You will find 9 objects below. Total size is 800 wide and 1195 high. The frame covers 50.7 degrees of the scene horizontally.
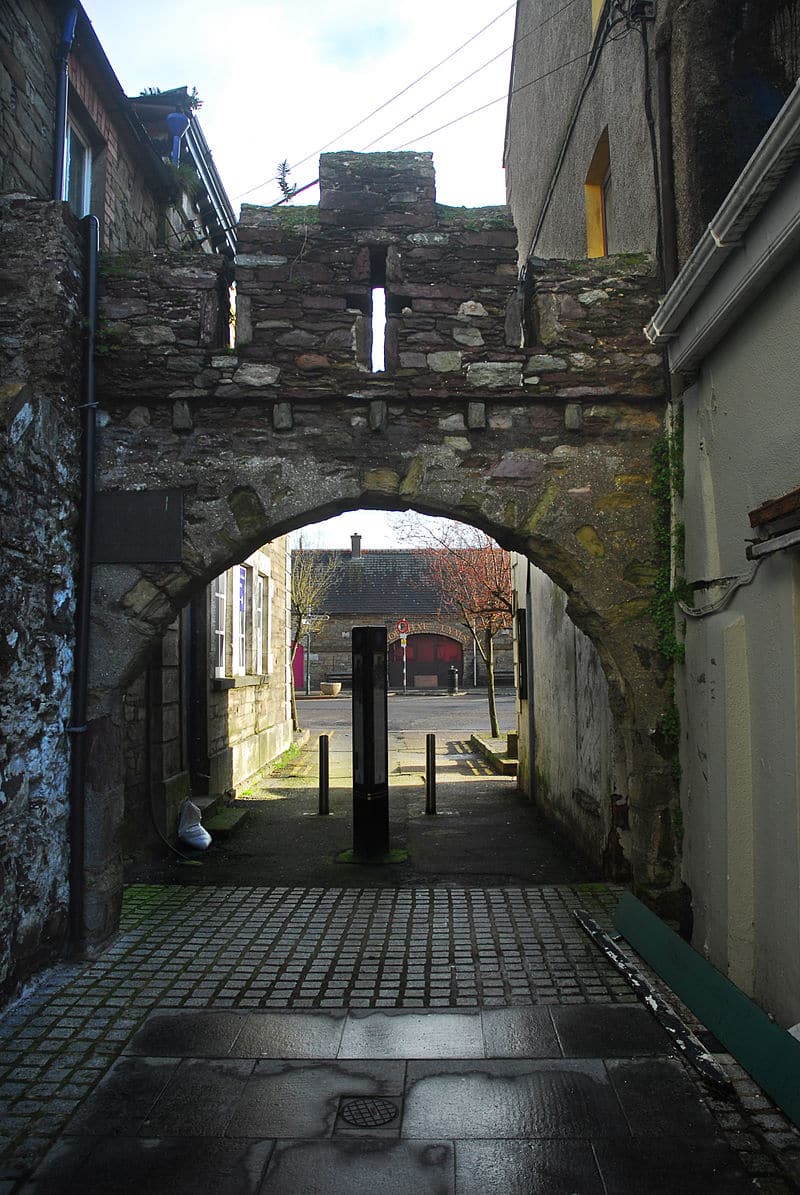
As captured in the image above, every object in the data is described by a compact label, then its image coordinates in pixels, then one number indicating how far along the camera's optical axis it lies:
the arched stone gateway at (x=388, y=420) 4.89
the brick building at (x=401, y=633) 35.81
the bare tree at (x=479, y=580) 15.98
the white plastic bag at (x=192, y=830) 6.99
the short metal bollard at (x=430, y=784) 8.73
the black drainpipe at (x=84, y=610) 4.55
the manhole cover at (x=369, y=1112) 2.97
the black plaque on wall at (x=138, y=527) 4.82
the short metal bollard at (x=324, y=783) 8.76
